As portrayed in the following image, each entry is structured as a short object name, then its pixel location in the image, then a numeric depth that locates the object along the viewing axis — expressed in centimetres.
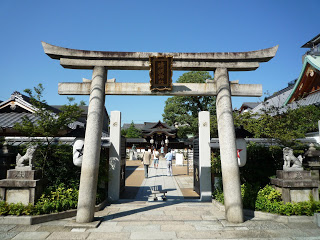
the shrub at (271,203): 649
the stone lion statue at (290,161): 722
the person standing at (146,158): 1619
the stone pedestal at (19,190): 672
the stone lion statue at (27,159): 714
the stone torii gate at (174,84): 680
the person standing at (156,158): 2143
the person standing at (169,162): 1751
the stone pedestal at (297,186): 685
